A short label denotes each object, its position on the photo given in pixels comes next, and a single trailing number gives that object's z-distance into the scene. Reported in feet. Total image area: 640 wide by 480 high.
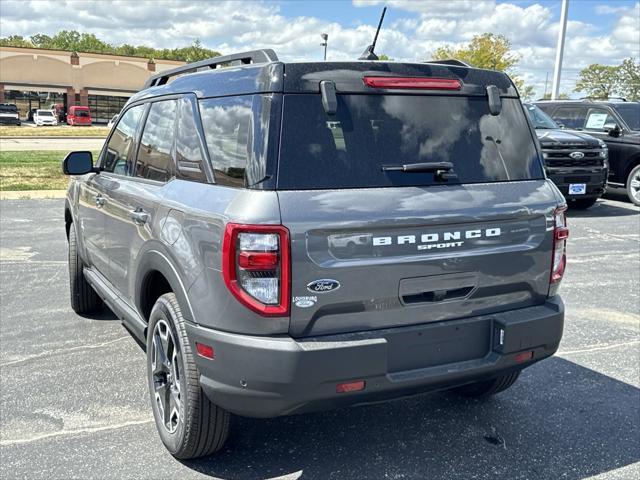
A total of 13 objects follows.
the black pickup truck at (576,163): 36.04
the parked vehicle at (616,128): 40.73
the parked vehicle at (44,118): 168.14
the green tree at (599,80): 247.70
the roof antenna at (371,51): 11.47
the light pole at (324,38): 108.00
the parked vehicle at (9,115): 162.30
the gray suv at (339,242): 8.71
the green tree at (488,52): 146.12
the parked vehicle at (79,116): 179.73
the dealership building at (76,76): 193.88
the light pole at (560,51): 79.36
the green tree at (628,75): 226.89
